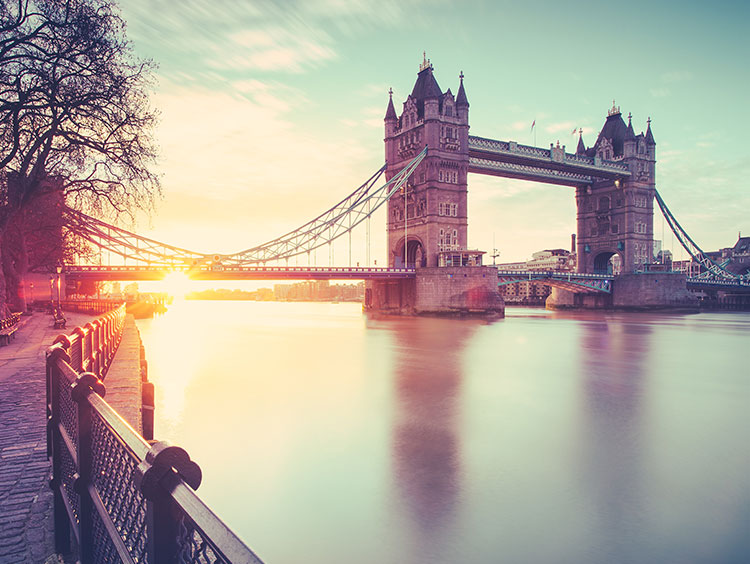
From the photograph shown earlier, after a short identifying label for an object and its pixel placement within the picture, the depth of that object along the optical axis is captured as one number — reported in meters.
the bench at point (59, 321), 18.10
